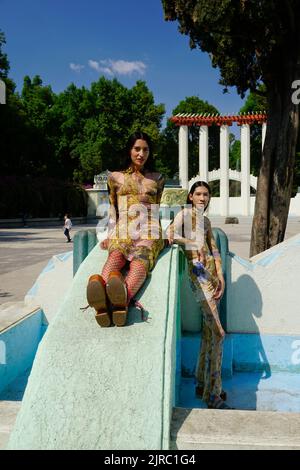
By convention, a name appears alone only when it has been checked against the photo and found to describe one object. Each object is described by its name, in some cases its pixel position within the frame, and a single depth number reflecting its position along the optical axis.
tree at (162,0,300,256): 6.17
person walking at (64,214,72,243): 15.70
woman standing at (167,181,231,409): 3.12
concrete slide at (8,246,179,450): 2.01
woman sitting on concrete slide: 2.88
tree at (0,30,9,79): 26.35
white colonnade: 31.91
